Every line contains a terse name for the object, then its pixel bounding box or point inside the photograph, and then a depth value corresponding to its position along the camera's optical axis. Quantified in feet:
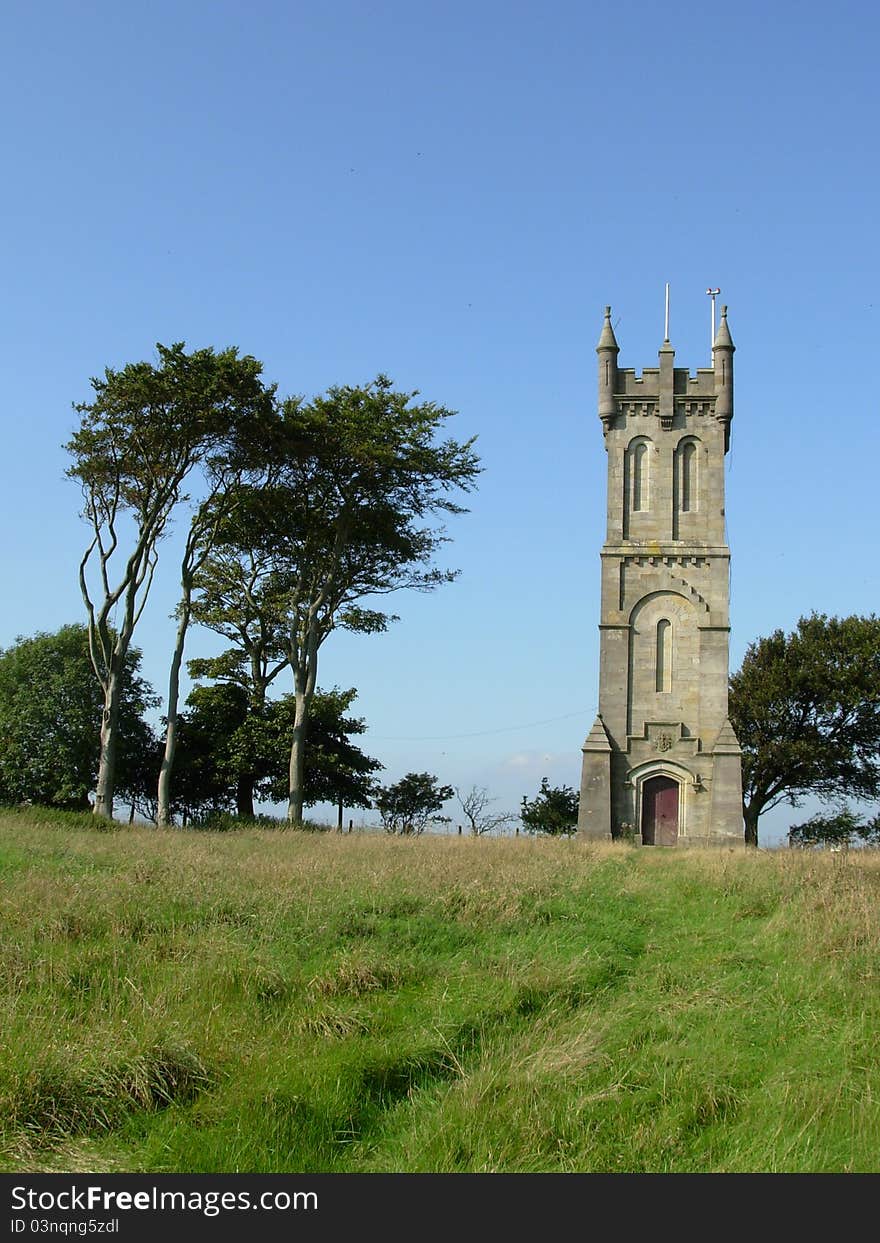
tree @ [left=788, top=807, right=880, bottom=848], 161.07
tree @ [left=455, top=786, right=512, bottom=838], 139.86
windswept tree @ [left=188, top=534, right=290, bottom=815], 134.10
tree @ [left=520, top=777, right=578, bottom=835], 152.66
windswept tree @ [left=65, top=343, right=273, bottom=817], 100.53
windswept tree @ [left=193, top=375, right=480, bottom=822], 115.85
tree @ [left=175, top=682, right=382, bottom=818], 133.28
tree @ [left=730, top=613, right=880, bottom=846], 160.76
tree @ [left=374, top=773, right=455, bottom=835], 151.33
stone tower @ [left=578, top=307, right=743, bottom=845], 122.83
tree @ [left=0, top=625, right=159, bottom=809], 136.77
